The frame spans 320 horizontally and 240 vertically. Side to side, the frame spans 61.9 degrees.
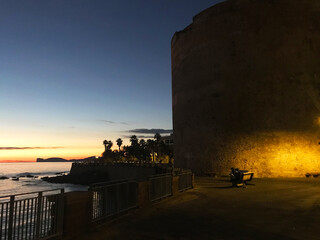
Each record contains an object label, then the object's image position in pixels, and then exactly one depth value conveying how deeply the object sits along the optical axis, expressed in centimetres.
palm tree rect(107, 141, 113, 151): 18725
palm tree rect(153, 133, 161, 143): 14280
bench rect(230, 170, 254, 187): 1873
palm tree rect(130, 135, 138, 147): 15642
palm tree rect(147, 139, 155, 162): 13216
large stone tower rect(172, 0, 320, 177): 2553
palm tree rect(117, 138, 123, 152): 18425
